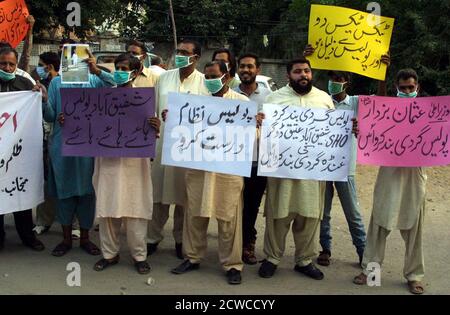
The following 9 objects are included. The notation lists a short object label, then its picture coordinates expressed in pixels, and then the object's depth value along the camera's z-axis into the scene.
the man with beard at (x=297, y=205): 4.13
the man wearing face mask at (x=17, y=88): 4.43
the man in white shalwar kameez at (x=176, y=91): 4.48
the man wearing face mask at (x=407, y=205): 4.04
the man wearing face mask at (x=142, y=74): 4.70
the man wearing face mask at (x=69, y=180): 4.49
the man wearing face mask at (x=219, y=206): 4.09
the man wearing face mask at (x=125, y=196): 4.15
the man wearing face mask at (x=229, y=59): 4.79
